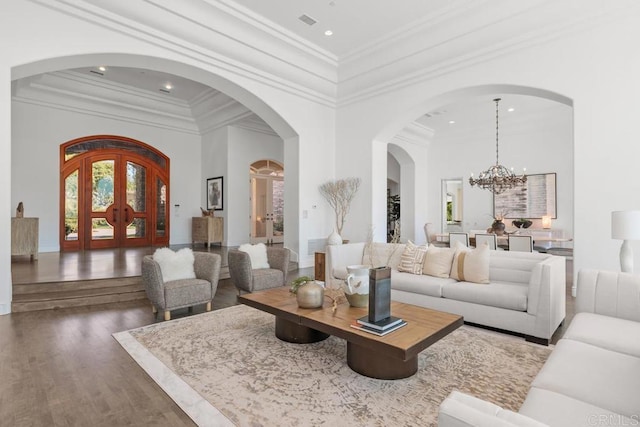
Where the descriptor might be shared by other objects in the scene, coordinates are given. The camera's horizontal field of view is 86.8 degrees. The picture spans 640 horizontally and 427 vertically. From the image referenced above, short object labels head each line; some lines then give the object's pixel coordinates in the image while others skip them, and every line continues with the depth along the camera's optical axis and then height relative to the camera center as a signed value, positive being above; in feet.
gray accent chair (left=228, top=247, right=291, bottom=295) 15.60 -2.68
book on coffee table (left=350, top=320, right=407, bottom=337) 8.01 -2.77
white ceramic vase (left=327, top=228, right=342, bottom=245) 21.70 -1.54
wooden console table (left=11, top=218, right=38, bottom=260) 20.48 -1.25
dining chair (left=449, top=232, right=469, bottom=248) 22.58 -1.55
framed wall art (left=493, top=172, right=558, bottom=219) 30.07 +1.41
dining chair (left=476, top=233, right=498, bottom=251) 20.90 -1.54
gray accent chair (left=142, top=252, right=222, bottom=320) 12.84 -2.80
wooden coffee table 7.65 -2.85
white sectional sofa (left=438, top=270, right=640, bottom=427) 3.37 -2.63
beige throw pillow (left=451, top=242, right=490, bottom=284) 12.80 -1.96
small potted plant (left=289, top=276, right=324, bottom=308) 10.04 -2.39
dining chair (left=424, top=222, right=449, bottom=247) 28.73 -1.79
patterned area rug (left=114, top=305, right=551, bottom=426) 7.07 -4.08
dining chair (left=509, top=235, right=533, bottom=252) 20.57 -1.77
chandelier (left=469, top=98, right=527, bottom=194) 26.00 +2.65
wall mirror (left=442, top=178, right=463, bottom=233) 42.29 +1.50
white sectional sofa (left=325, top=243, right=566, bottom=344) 10.66 -2.82
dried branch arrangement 25.08 +1.65
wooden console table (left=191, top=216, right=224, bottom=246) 29.46 -1.19
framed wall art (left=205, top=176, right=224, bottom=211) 31.09 +2.09
